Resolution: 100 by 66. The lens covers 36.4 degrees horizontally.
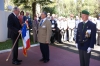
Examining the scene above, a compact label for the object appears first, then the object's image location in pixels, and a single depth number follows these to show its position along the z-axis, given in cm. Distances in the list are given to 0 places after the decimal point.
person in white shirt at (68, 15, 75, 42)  916
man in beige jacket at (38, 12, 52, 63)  521
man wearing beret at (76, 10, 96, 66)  367
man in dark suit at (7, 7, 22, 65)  486
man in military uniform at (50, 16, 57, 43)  878
